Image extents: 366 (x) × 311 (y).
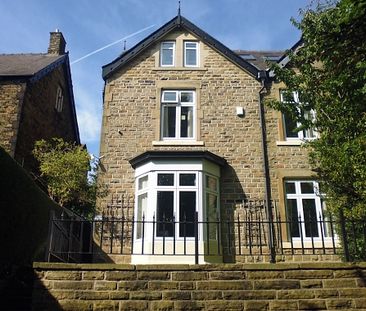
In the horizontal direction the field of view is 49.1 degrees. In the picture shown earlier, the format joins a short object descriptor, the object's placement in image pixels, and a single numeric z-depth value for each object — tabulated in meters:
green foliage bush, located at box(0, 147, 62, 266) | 8.62
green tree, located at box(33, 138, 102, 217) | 13.62
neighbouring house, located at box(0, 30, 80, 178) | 15.41
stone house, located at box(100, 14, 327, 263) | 12.78
